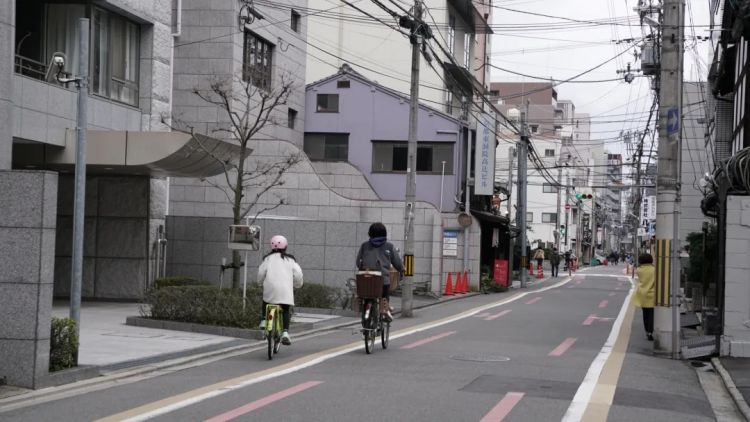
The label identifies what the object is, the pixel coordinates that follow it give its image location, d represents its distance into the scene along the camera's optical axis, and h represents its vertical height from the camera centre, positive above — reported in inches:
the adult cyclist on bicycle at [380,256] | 515.7 -16.6
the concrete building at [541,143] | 3650.3 +424.3
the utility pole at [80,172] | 416.8 +24.3
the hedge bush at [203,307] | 603.5 -60.8
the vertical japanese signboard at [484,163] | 1406.3 +117.2
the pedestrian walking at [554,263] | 2222.8 -73.8
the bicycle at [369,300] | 500.4 -43.3
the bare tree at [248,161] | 1095.0 +88.4
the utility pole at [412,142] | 863.7 +91.8
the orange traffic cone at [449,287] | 1234.0 -81.2
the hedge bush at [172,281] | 834.8 -59.0
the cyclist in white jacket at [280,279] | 476.7 -30.0
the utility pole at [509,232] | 1533.0 +3.3
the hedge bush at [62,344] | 390.9 -58.5
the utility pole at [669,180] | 551.5 +39.3
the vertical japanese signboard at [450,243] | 1282.0 -16.8
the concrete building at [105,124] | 709.2 +81.5
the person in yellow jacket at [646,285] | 637.9 -35.8
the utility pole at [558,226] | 2723.9 +30.6
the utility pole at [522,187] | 1644.9 +93.7
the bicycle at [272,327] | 468.1 -56.4
